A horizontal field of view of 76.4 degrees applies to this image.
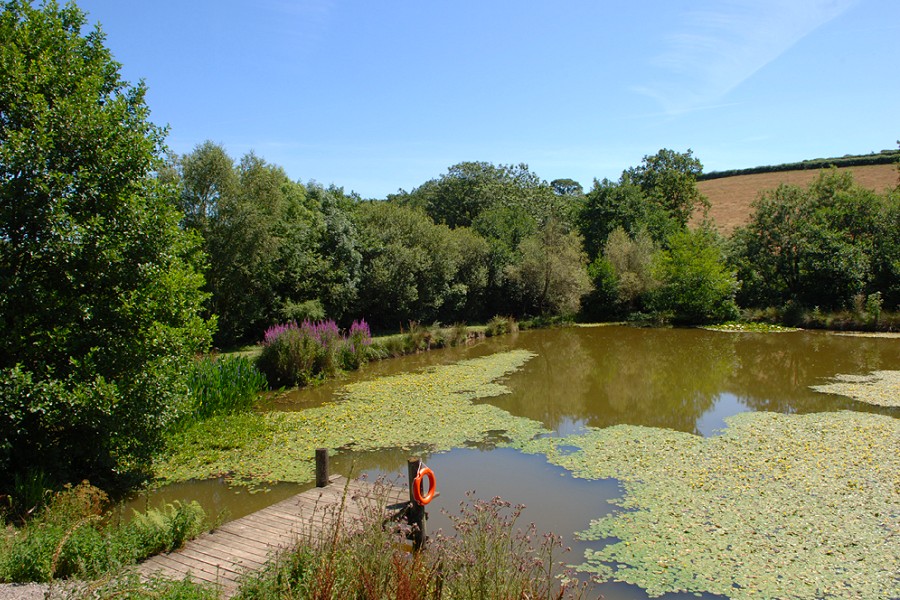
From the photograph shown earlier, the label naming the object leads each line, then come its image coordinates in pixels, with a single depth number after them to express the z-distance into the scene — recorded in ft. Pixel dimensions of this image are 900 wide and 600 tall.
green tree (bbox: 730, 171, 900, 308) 89.10
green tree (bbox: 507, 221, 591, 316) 95.04
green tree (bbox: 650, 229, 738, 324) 92.73
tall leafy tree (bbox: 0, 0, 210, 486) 23.07
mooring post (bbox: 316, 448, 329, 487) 25.50
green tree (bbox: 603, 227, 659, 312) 99.91
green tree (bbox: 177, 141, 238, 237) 61.77
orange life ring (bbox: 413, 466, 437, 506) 21.63
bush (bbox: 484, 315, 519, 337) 86.94
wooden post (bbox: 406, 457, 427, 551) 21.67
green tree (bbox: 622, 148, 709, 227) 135.64
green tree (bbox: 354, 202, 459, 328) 78.48
